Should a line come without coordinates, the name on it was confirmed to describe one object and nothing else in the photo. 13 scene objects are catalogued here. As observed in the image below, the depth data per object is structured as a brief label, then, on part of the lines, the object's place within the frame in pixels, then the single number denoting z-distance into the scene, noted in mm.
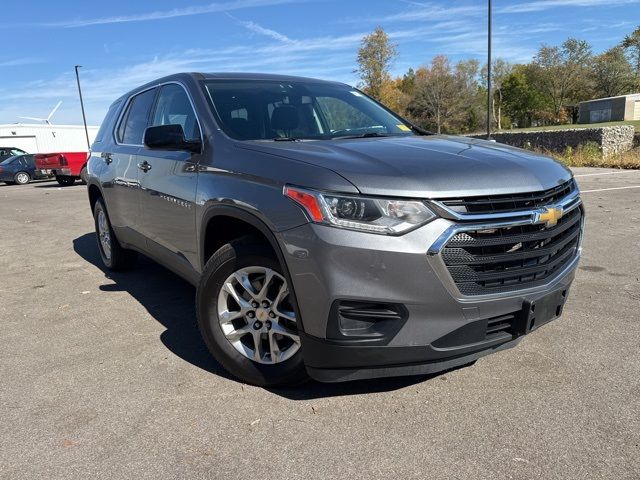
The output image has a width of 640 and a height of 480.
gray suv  2480
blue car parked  25278
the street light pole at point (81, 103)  38688
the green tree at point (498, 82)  75619
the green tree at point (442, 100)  61094
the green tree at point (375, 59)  52344
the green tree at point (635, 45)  75000
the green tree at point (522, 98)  74250
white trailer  45062
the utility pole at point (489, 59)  20859
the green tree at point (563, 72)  68000
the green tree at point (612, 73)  72812
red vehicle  20734
